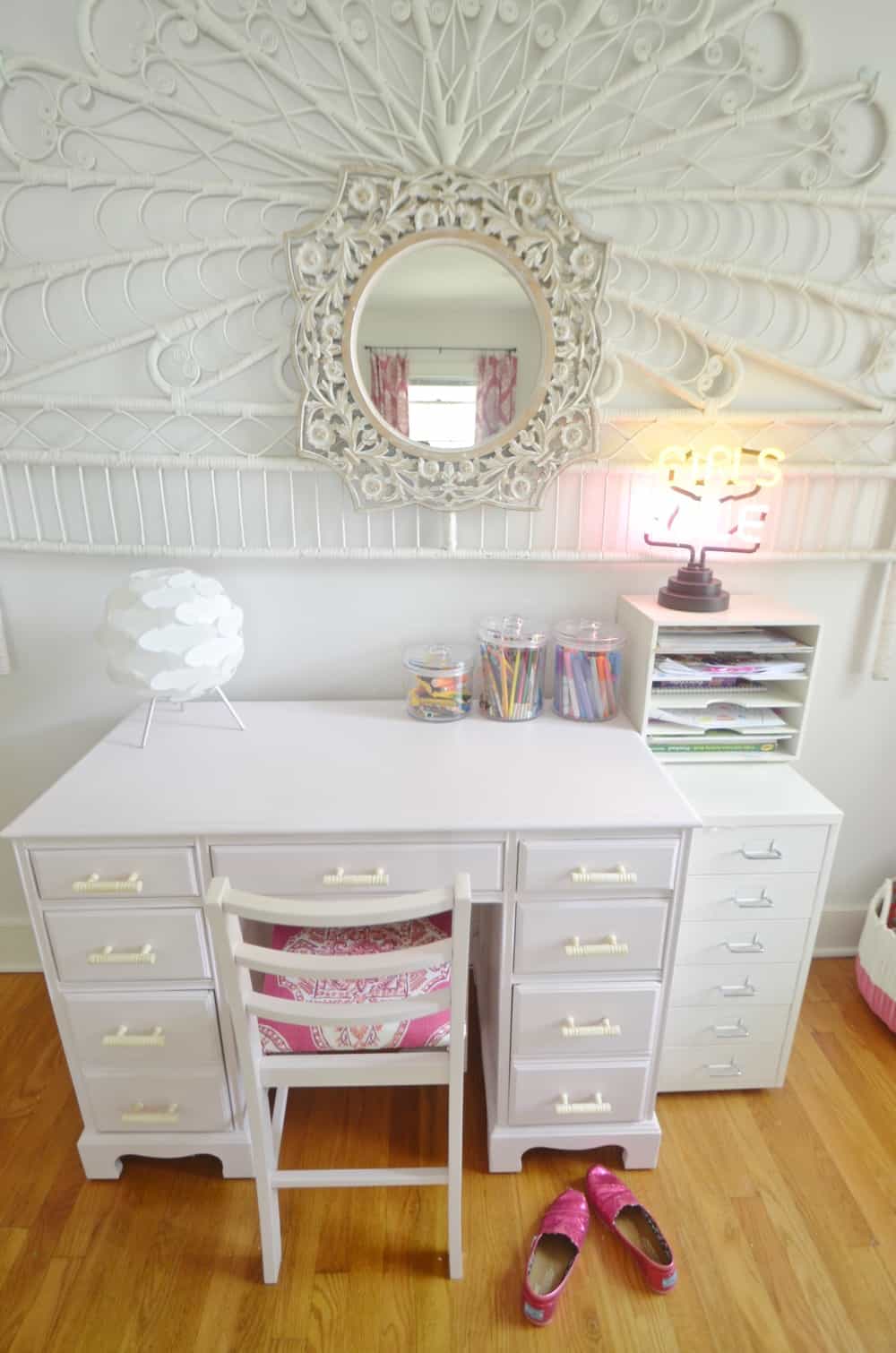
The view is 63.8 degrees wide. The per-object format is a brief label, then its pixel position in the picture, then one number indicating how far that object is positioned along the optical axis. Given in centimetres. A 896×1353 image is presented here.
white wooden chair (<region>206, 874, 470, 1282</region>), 102
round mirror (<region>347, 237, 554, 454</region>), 154
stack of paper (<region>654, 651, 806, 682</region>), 159
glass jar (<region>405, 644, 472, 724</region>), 164
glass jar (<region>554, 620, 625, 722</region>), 166
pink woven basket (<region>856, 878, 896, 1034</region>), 185
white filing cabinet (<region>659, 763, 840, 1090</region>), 151
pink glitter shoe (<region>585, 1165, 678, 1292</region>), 131
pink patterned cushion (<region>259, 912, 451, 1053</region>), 126
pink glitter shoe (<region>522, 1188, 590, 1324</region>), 126
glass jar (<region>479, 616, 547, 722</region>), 164
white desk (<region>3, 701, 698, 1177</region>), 128
